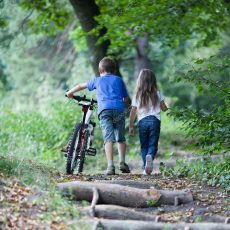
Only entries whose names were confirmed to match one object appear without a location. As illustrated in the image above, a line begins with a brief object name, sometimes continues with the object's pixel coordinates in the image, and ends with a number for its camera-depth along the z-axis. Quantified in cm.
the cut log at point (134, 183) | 1827
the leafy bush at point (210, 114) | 1992
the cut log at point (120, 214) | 1494
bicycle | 2197
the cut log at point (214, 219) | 1535
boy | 2206
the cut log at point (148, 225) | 1391
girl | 2248
